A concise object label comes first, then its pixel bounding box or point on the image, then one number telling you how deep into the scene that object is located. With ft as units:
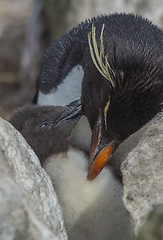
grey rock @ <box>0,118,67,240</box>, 11.18
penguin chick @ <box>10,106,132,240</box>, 16.75
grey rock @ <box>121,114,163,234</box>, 13.34
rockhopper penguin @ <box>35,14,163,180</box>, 17.22
